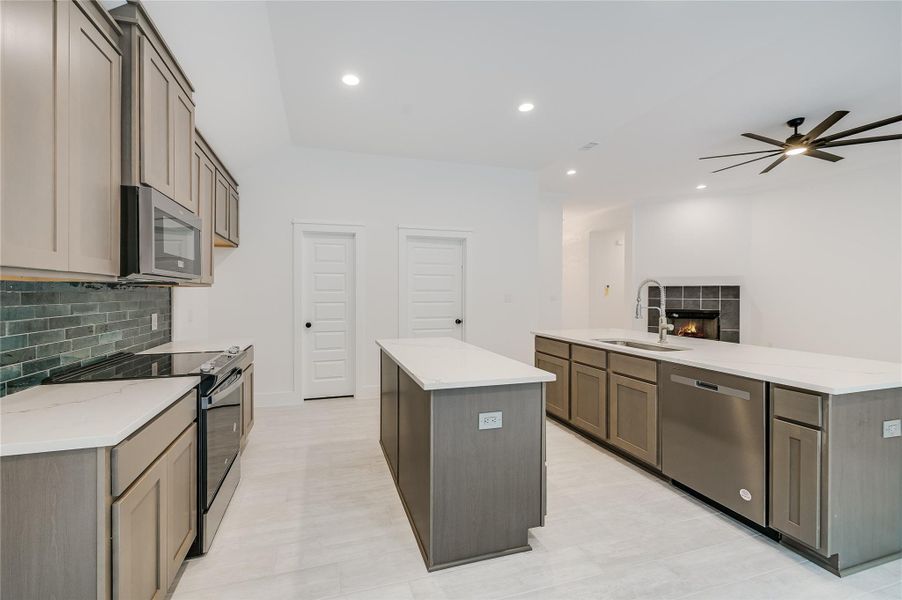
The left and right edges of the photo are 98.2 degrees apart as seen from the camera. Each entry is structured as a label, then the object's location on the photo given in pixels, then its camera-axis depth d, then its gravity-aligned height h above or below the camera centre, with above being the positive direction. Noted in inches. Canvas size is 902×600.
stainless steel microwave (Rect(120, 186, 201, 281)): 63.6 +11.2
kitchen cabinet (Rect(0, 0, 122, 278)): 42.6 +20.1
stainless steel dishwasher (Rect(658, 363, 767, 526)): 76.7 -29.3
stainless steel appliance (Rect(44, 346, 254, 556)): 71.9 -22.0
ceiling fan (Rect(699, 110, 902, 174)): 115.9 +53.5
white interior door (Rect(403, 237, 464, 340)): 191.2 +6.4
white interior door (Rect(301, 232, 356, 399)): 176.1 -6.8
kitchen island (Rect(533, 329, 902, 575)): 67.3 -27.4
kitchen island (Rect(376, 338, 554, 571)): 68.8 -29.3
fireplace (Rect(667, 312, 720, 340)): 243.1 -14.1
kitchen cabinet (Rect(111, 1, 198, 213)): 64.2 +34.5
